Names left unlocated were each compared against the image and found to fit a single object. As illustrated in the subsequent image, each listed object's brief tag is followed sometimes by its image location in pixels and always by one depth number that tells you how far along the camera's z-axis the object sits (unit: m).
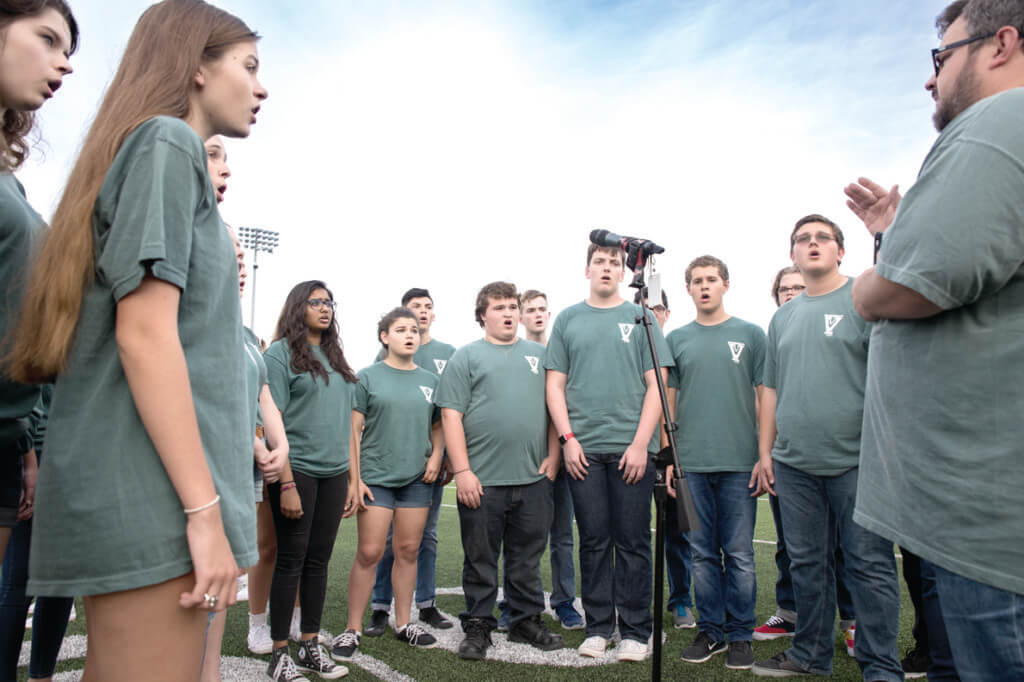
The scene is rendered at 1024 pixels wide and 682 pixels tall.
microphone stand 2.67
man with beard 1.37
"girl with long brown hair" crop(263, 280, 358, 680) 3.84
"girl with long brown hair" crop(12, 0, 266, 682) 1.20
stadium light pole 34.84
